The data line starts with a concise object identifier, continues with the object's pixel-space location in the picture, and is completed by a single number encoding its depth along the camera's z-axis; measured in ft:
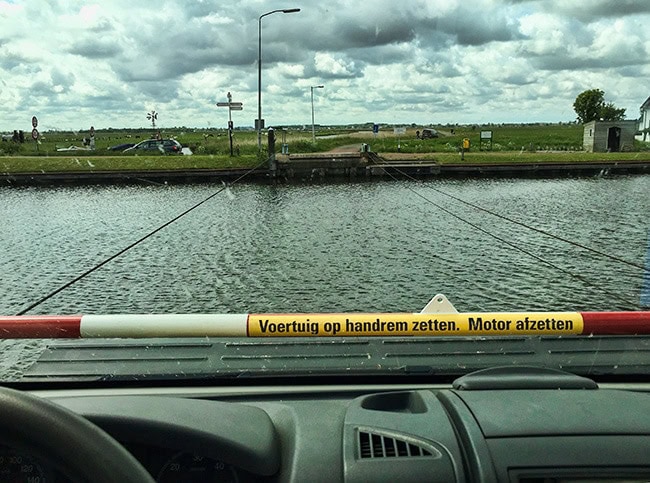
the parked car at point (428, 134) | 162.51
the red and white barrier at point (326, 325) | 6.90
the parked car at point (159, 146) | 118.83
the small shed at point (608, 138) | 107.45
